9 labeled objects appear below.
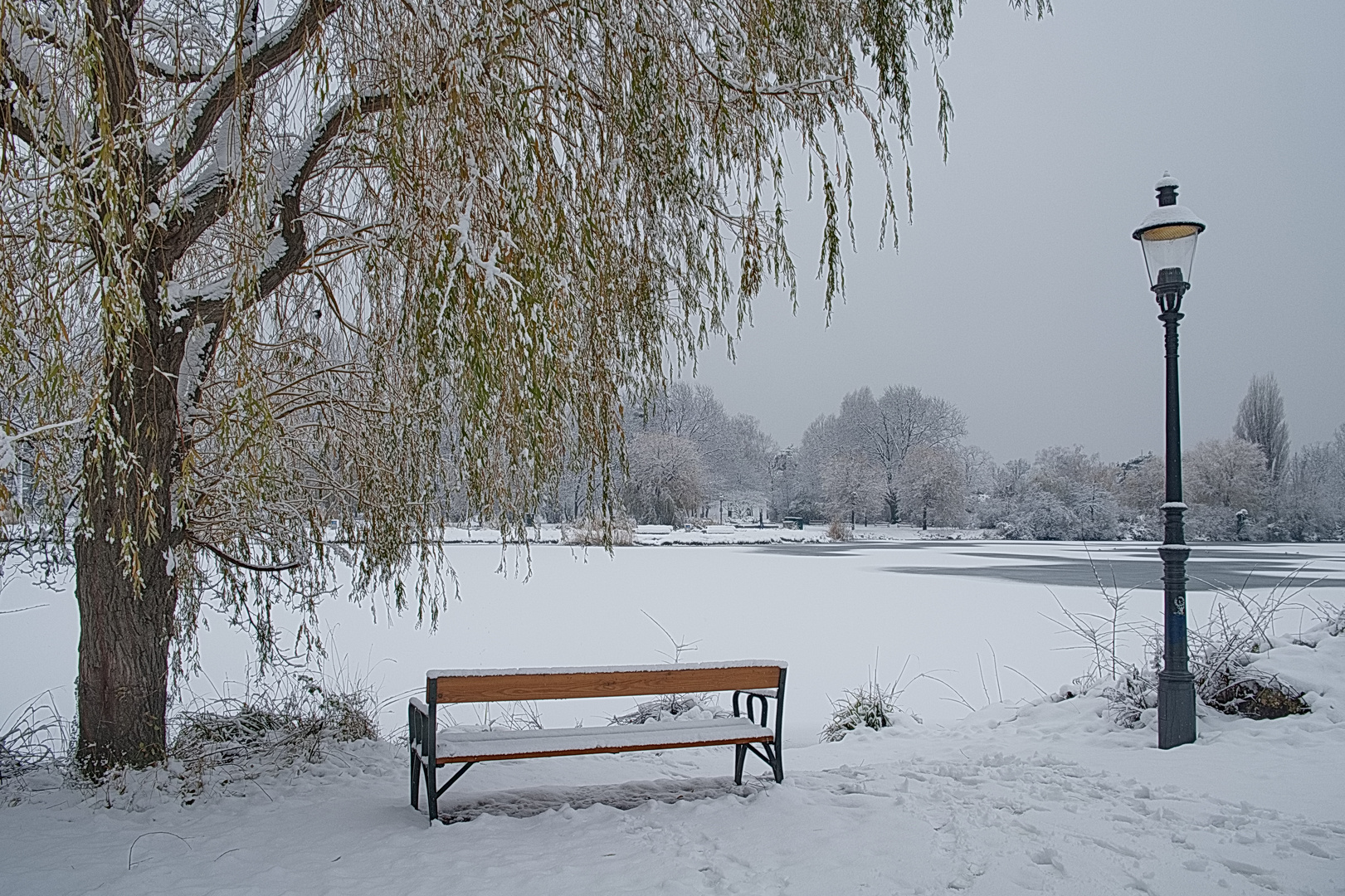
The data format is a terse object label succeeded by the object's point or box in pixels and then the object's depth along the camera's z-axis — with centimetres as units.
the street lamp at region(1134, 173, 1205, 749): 550
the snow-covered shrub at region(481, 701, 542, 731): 692
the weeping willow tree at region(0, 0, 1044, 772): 312
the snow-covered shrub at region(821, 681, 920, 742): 693
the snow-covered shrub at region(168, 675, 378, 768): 495
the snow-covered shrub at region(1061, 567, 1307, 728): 591
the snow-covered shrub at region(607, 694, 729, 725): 706
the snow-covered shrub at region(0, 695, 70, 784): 452
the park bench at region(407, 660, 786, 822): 393
